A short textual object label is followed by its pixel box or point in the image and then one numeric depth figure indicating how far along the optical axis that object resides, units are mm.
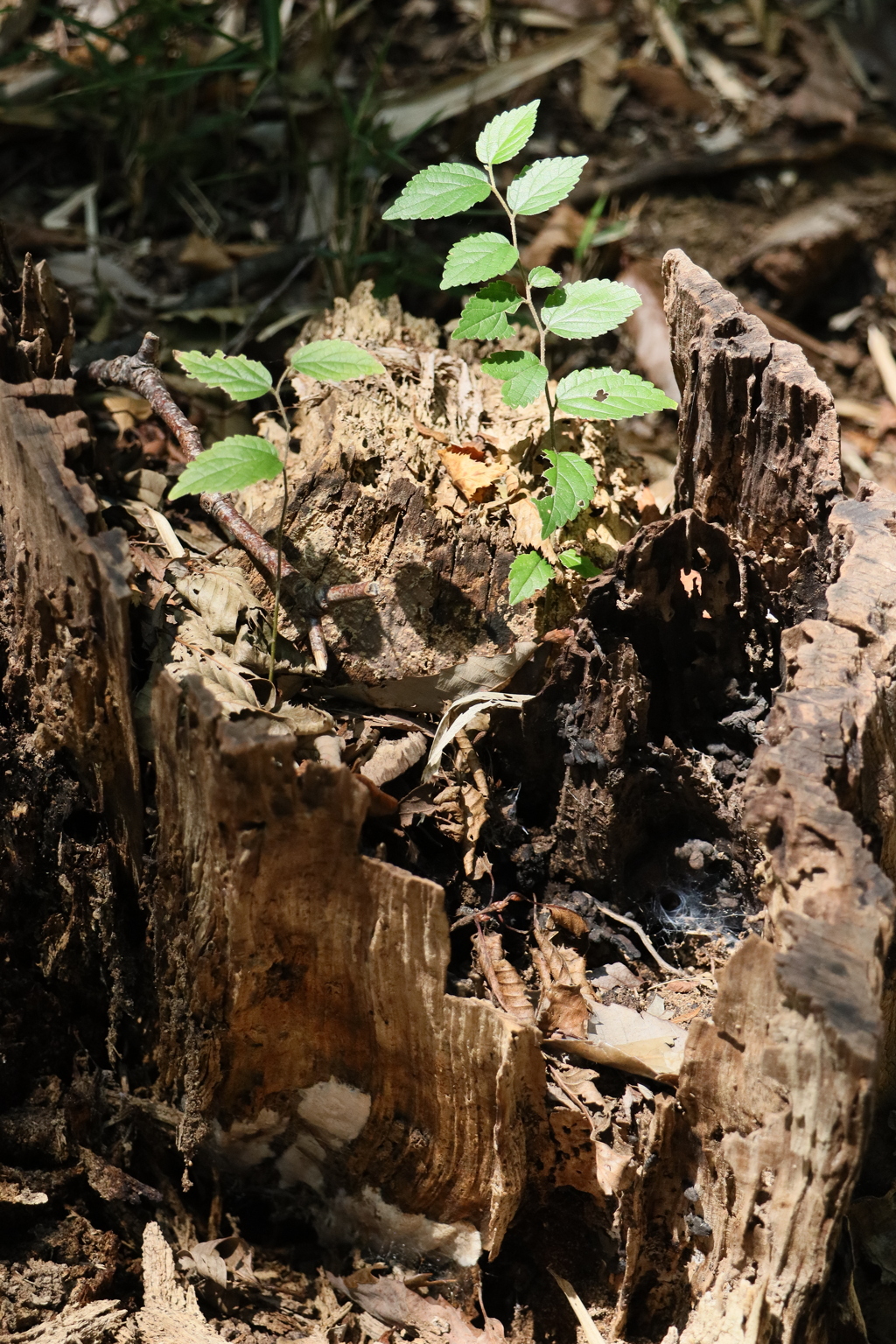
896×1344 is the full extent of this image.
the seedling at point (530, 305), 2248
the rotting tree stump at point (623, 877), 1703
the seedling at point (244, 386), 1952
